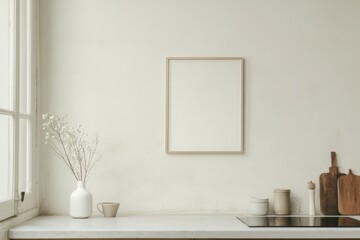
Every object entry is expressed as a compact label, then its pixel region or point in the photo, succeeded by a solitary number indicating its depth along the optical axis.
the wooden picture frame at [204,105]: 3.40
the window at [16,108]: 2.84
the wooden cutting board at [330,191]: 3.36
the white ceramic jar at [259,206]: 3.27
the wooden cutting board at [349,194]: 3.34
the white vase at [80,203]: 3.15
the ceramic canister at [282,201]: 3.31
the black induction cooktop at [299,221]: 2.88
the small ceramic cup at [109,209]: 3.22
